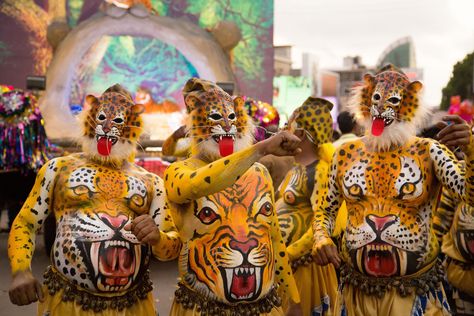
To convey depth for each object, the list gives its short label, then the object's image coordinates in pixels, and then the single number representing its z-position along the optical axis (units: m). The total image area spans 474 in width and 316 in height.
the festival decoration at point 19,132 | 8.08
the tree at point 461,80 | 36.87
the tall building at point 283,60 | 53.32
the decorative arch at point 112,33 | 21.28
